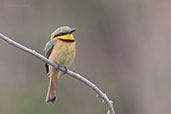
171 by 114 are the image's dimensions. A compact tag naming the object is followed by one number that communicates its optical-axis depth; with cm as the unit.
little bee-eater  689
